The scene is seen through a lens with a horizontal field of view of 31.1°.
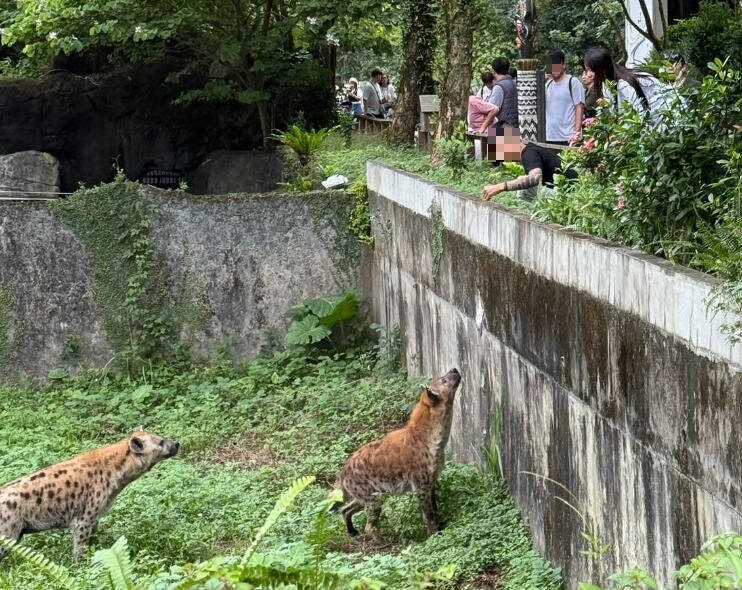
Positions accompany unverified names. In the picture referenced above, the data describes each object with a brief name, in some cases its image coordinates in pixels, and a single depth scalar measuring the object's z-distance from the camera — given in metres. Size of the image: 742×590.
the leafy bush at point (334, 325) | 14.30
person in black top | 9.45
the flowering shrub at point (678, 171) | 6.19
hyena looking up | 8.30
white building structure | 16.56
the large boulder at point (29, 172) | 22.45
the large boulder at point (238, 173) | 20.67
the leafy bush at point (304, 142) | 18.55
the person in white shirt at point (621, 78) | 8.68
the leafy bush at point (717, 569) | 3.82
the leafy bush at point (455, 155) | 11.59
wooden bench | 23.93
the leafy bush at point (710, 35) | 10.84
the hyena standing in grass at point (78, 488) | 8.70
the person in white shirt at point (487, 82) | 15.81
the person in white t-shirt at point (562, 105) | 11.91
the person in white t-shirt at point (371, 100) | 26.34
